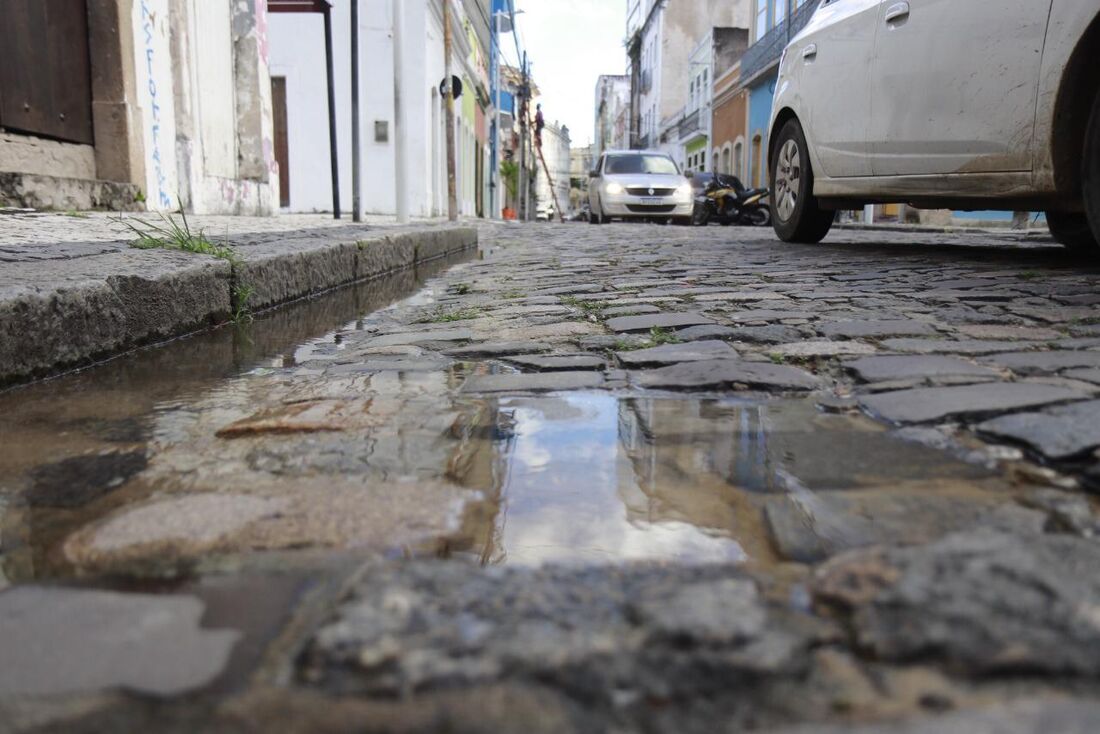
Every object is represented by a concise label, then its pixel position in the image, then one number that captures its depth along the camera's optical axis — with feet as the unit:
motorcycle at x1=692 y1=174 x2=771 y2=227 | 60.64
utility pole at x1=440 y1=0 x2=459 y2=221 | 40.57
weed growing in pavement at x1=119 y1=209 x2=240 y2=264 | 11.42
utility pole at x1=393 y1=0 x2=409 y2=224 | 28.89
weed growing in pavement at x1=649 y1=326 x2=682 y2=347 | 8.74
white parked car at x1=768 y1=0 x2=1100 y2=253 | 11.61
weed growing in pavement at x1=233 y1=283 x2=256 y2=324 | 11.49
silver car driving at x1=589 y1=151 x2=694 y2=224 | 52.90
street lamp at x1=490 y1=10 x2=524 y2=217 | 93.66
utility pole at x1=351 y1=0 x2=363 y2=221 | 28.89
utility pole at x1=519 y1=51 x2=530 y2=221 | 99.35
